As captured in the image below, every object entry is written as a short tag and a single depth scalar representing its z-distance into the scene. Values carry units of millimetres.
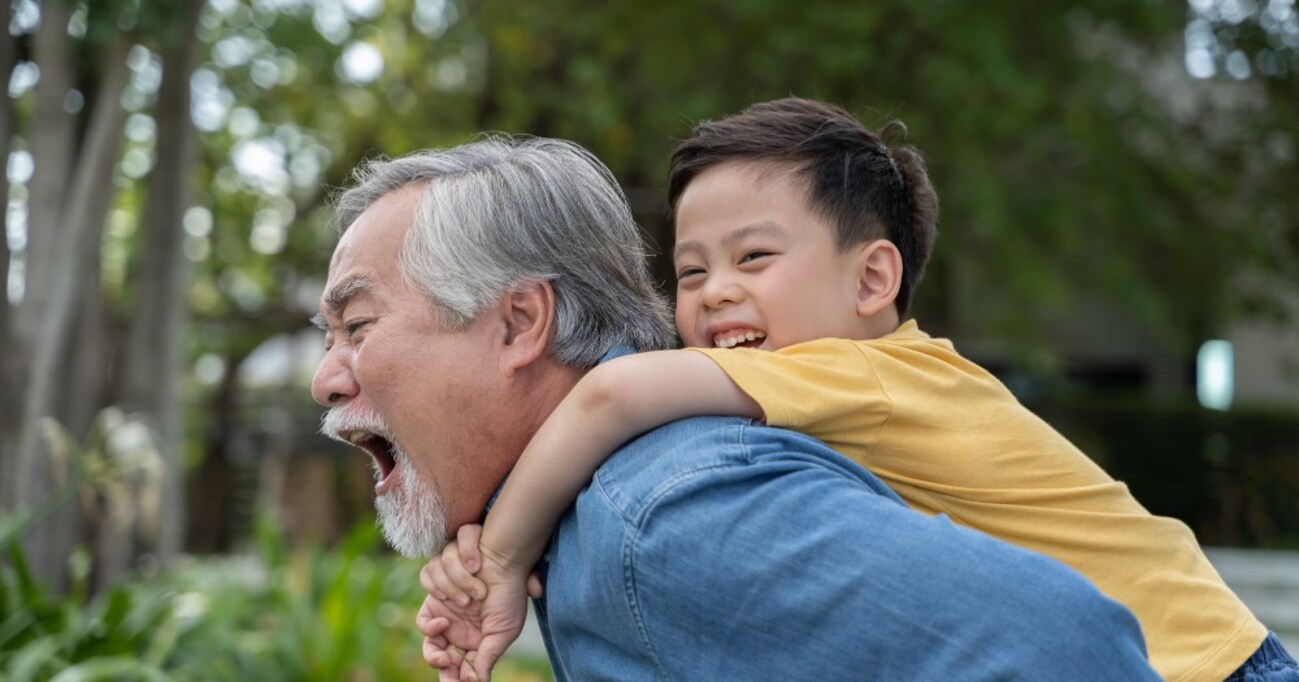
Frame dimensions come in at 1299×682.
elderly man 1537
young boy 1834
